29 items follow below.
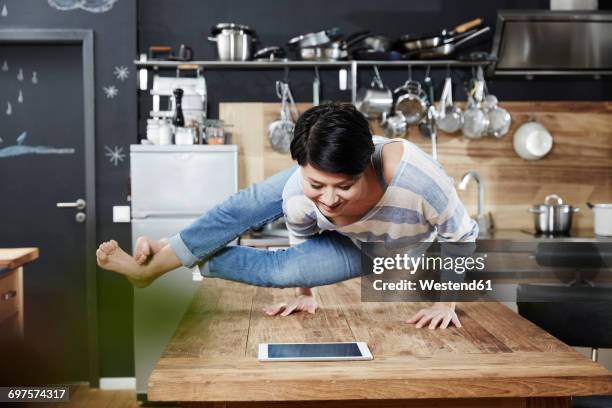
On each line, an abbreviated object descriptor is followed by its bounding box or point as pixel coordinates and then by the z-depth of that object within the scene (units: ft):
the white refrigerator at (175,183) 11.34
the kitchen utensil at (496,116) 12.55
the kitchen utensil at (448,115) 12.58
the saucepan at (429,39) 11.89
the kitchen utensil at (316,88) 12.53
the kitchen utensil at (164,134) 11.70
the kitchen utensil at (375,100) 12.37
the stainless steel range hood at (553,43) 12.16
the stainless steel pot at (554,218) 12.23
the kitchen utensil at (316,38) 11.84
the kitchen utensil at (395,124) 12.42
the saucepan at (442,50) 12.03
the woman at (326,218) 4.69
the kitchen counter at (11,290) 9.54
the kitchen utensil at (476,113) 12.43
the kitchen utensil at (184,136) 11.66
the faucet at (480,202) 12.37
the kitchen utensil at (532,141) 12.89
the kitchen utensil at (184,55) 12.01
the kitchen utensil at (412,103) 12.57
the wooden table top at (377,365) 4.18
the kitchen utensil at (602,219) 11.87
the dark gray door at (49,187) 12.82
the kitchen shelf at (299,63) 12.00
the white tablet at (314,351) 4.48
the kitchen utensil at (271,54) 11.94
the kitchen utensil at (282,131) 12.46
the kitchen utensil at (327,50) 12.00
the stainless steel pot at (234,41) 11.90
